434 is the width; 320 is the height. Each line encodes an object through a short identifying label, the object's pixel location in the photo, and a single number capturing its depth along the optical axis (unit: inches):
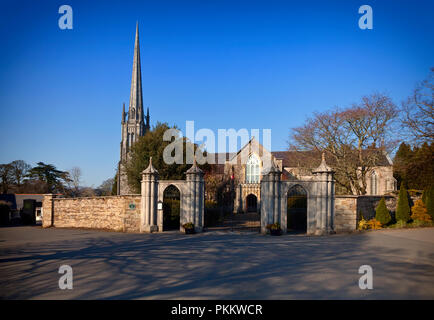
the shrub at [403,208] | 703.7
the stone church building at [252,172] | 1160.9
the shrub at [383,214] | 691.4
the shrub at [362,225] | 677.3
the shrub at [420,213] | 694.5
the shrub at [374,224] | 683.4
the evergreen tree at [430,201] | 695.1
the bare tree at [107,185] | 2852.4
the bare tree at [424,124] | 823.1
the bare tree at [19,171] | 1902.4
